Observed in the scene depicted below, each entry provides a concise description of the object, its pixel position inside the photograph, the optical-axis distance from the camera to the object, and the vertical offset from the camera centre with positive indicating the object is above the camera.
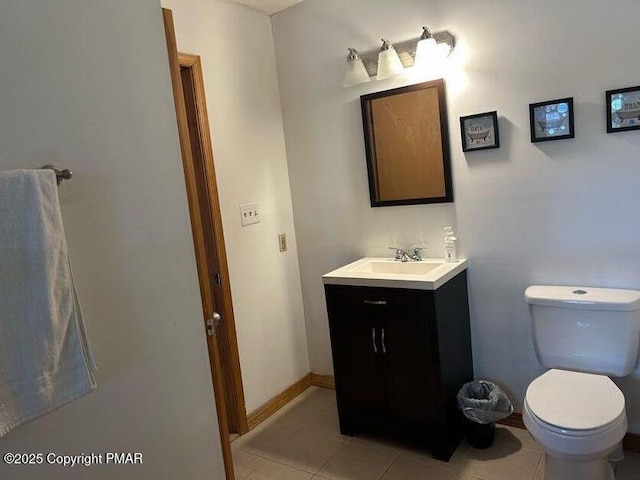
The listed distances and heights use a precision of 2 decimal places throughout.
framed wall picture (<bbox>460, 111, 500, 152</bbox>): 2.27 +0.20
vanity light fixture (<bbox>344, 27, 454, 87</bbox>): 2.25 +0.63
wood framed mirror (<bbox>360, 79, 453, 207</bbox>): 2.42 +0.19
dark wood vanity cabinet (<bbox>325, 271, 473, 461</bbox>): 2.19 -0.88
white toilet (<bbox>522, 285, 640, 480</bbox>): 1.64 -0.89
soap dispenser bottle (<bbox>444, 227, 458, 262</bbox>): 2.46 -0.37
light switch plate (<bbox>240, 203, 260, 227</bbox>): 2.68 -0.10
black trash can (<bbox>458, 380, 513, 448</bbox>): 2.23 -1.13
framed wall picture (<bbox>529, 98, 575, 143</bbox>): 2.09 +0.20
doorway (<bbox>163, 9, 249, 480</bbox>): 2.39 -0.19
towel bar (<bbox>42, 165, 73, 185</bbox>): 1.03 +0.10
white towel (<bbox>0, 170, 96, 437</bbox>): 0.93 -0.17
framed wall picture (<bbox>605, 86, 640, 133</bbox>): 1.95 +0.20
